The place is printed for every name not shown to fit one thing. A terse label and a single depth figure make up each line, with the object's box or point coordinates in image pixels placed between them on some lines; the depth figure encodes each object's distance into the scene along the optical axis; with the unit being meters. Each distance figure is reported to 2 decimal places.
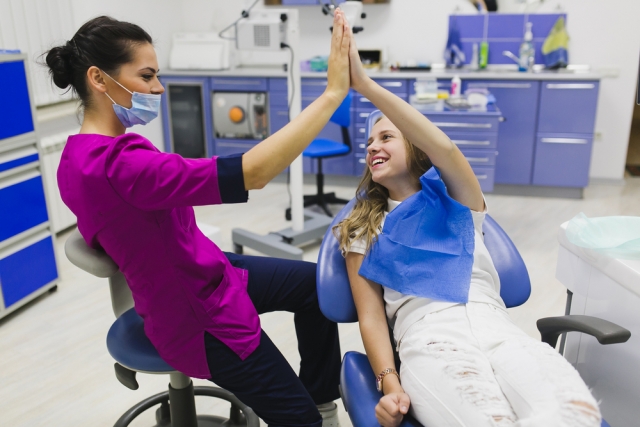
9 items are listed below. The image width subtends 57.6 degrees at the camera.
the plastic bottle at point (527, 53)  4.63
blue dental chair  1.33
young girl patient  1.20
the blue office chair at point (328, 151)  3.91
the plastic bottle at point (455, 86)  4.04
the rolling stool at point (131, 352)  1.36
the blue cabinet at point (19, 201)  2.60
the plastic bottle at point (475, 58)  4.78
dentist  1.20
